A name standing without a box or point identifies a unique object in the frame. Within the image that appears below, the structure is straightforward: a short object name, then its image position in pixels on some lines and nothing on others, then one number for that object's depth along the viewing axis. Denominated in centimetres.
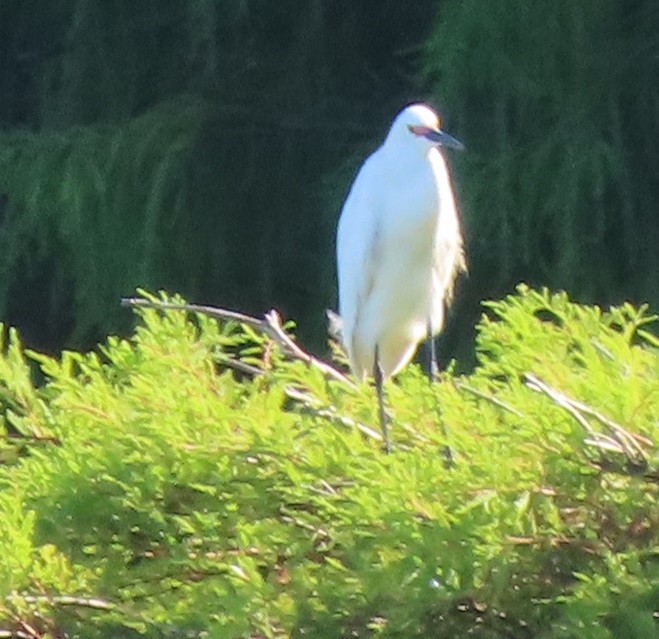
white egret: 1841
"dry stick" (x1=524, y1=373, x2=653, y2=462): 1665
